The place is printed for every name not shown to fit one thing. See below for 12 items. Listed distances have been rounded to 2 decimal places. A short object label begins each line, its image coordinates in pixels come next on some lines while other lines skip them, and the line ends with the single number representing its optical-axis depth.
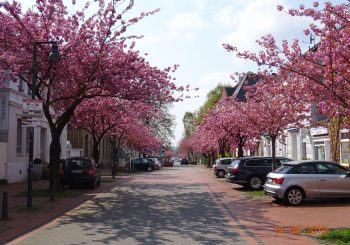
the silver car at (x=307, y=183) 15.60
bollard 12.44
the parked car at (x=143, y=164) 54.31
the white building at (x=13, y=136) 24.95
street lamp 14.71
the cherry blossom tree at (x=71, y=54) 17.50
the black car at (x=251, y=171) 21.98
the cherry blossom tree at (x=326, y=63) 10.37
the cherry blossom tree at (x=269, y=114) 20.67
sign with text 14.70
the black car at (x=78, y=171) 22.66
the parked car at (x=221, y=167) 35.38
